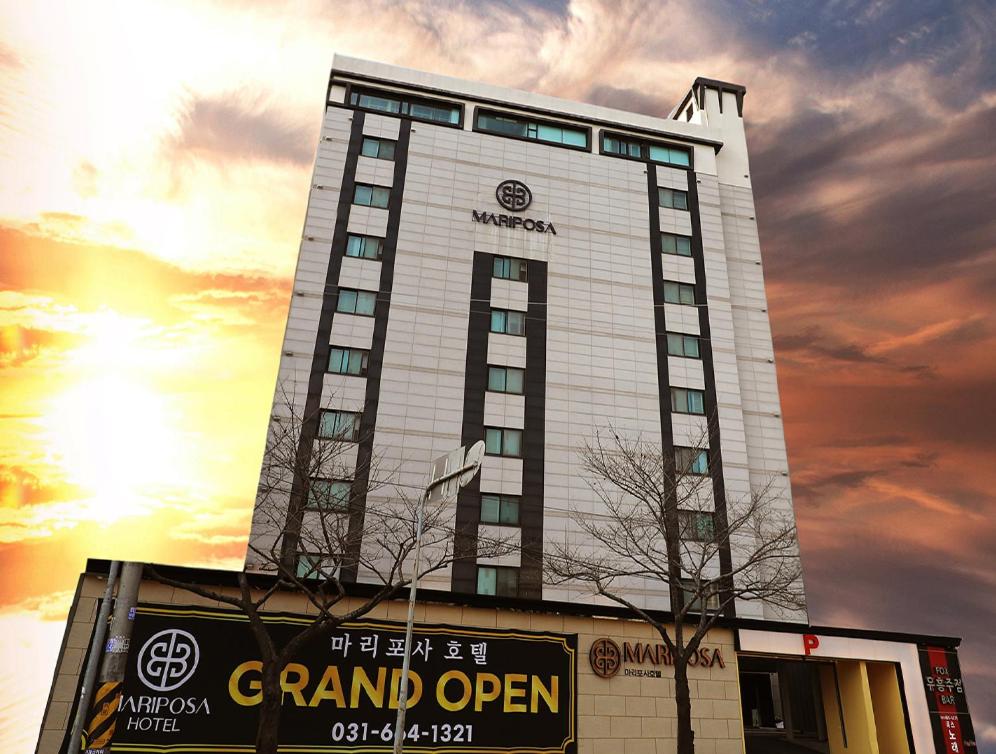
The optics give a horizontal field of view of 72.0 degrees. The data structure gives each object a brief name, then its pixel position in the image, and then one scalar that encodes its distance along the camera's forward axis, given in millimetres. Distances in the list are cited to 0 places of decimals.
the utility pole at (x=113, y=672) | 11109
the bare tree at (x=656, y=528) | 34906
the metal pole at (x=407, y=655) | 15184
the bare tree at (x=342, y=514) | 22953
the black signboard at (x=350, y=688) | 19984
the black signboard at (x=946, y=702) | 26484
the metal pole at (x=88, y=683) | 10703
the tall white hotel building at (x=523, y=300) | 37469
